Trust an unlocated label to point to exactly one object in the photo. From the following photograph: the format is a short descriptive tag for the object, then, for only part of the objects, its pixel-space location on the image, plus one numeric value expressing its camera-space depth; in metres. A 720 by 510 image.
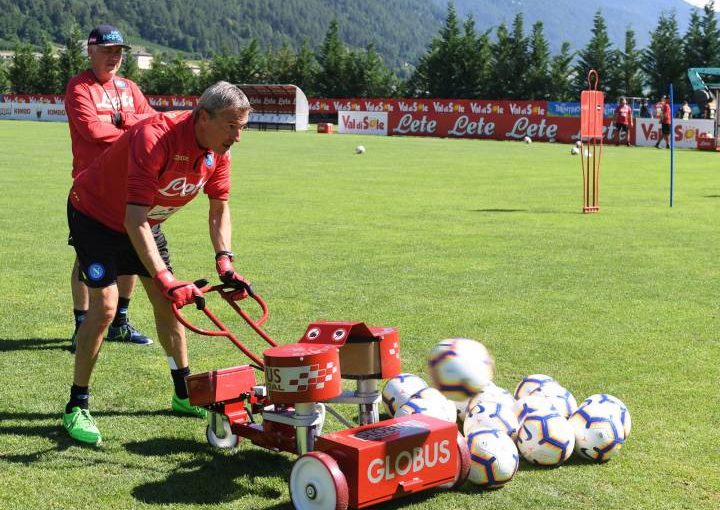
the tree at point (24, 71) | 94.50
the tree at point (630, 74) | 68.75
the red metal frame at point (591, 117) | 17.00
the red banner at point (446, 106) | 53.34
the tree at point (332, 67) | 82.94
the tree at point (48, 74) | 94.50
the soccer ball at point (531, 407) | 5.34
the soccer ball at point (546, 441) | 5.14
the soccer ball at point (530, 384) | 5.81
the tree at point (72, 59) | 92.88
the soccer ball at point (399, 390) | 5.72
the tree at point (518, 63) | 74.94
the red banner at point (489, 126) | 46.91
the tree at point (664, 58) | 66.94
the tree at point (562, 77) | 72.25
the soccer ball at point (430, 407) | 5.42
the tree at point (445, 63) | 78.00
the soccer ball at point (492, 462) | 4.82
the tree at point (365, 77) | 82.50
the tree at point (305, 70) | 85.50
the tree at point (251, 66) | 89.25
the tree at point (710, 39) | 64.69
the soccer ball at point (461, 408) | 5.73
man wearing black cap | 7.01
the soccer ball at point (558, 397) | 5.57
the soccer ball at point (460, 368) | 4.73
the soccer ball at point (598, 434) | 5.21
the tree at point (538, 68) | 73.62
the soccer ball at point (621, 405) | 5.36
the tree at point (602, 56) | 69.81
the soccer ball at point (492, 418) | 5.20
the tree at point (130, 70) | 92.06
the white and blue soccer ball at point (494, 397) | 5.45
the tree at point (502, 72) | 75.38
